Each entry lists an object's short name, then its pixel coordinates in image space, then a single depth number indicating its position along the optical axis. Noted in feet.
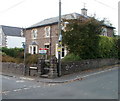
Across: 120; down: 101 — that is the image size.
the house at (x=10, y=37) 98.65
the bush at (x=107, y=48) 47.65
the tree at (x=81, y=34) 37.07
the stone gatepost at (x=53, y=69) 32.04
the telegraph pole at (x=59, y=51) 32.83
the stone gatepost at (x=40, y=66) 33.85
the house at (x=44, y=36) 61.67
